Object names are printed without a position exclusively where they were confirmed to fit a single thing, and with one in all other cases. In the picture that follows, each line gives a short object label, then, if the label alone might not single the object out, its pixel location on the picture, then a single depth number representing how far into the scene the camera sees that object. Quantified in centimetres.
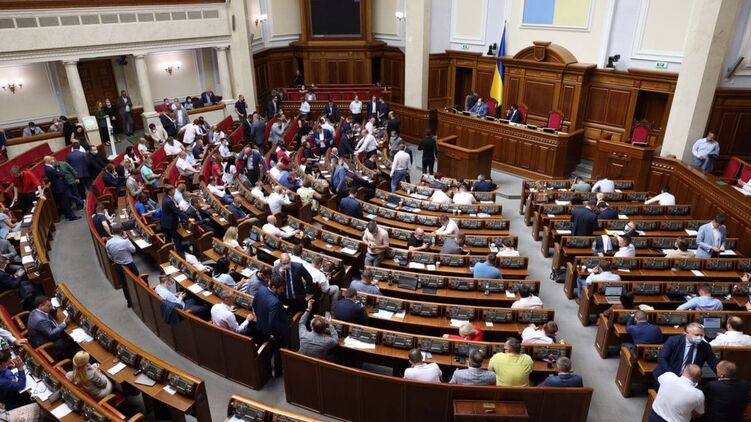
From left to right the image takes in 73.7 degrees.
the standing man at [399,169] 1205
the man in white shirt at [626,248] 827
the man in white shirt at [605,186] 1122
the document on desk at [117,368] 577
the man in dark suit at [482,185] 1150
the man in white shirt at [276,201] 1025
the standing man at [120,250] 793
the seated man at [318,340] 596
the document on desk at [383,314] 685
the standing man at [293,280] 686
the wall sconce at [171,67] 1900
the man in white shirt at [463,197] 1047
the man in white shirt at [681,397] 491
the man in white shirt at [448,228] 898
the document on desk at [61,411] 514
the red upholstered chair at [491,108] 1678
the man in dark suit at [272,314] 627
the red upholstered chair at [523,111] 1616
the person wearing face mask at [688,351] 554
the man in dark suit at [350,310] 657
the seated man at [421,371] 547
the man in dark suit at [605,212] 984
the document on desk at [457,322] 673
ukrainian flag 1634
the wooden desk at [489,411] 511
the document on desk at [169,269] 789
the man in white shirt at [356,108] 1828
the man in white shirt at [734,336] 617
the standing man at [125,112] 1664
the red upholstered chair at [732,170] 1176
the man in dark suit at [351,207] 1005
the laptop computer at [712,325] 666
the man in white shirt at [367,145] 1402
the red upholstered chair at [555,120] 1524
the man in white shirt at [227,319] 646
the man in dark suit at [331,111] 1755
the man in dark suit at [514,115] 1541
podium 1361
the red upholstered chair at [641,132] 1362
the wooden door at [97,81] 1723
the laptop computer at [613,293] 750
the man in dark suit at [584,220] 920
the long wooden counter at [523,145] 1402
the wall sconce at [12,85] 1535
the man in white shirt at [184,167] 1246
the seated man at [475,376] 539
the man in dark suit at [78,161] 1183
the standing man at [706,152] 1141
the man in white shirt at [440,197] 1065
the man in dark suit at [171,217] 913
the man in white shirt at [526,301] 688
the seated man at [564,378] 536
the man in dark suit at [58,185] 1077
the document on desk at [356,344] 623
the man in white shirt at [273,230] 905
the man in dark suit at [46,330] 621
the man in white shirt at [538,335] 611
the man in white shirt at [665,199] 1048
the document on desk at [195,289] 741
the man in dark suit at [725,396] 495
